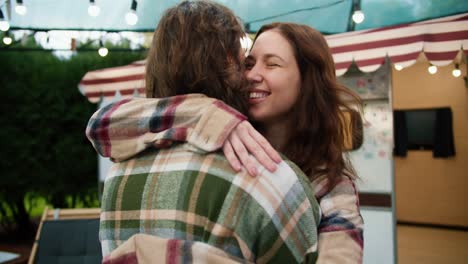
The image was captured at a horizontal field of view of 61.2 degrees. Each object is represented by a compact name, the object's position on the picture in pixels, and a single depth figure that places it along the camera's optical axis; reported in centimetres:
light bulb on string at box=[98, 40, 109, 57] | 478
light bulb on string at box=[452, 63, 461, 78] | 663
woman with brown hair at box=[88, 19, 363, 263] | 119
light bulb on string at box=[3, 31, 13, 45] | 475
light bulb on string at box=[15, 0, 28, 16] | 379
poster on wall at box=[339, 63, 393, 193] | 404
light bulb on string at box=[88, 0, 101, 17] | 364
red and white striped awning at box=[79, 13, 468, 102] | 337
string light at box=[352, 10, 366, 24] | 333
